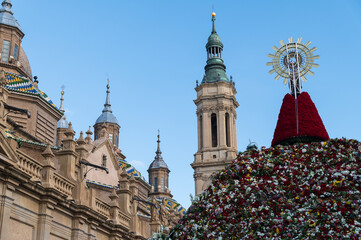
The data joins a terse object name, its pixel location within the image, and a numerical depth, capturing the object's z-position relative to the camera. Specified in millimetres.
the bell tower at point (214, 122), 62906
